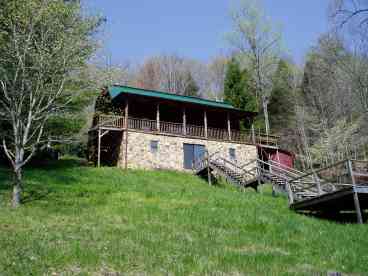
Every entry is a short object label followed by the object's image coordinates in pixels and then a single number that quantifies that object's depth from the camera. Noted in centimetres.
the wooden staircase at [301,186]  1322
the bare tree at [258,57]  4159
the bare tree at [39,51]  1402
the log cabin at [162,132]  2757
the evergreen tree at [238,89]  4164
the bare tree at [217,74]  5678
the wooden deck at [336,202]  1309
